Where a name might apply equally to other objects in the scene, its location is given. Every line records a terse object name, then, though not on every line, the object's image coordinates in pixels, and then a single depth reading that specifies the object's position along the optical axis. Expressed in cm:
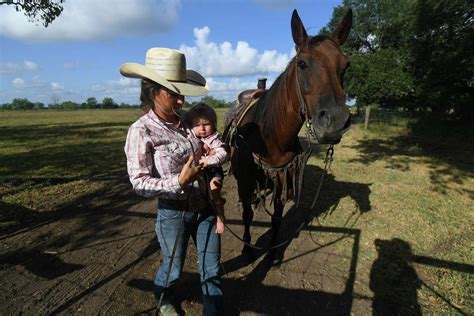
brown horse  209
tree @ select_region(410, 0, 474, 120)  919
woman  172
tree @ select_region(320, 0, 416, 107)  1727
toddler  207
